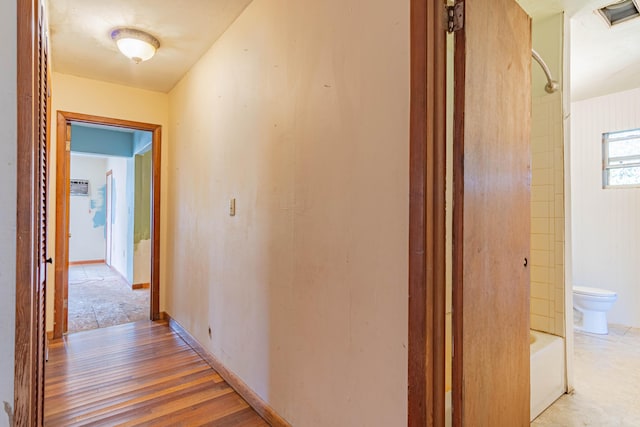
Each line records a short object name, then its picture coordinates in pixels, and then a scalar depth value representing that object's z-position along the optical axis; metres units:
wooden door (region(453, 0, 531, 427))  1.17
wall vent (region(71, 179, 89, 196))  7.51
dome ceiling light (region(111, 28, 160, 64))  2.43
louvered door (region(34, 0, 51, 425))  1.07
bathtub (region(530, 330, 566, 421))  1.94
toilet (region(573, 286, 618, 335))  3.19
